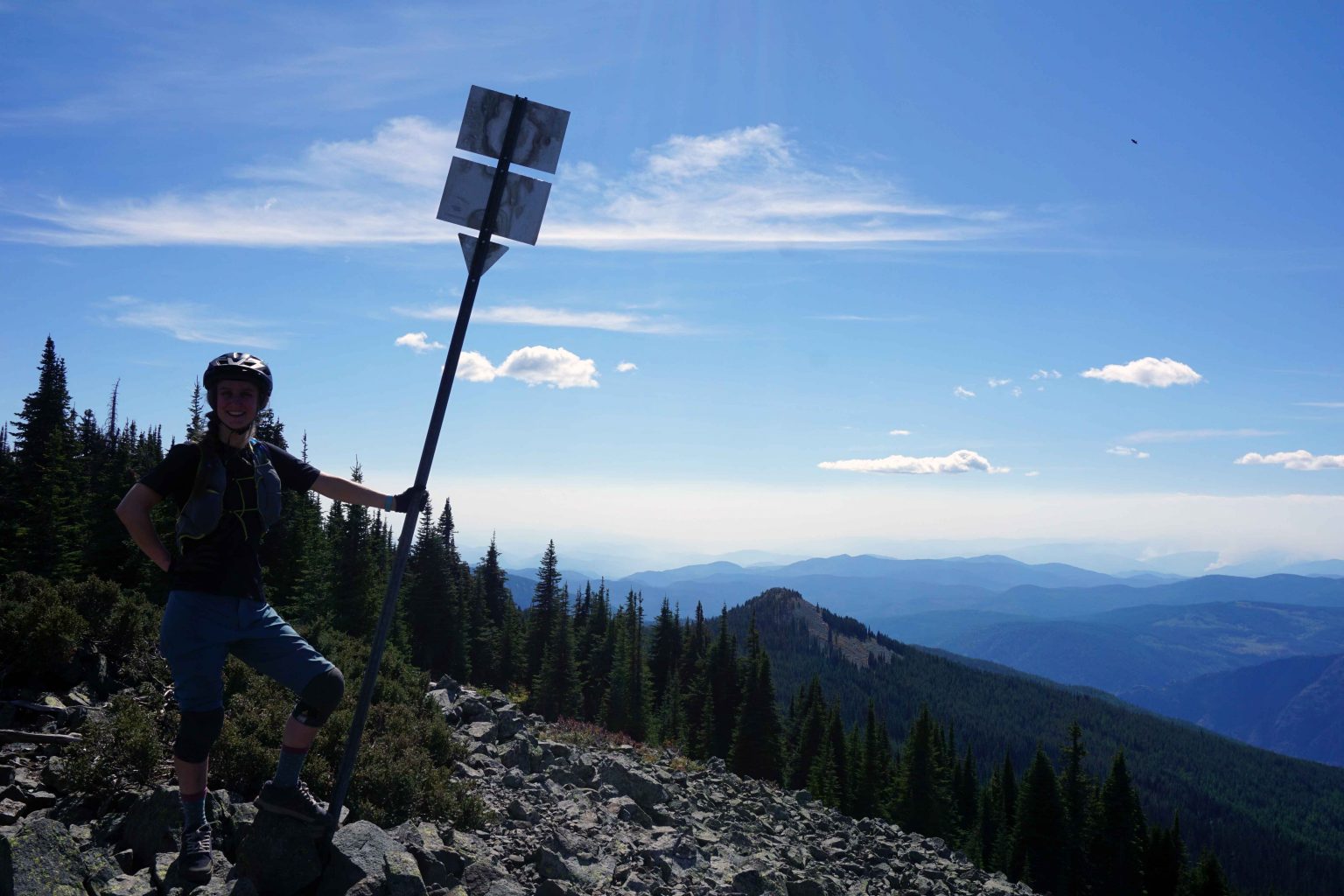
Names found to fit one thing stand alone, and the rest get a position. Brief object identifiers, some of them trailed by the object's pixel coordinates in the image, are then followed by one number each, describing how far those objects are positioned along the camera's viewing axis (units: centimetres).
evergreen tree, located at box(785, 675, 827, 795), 6769
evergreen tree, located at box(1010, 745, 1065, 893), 6097
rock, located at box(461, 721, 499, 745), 1291
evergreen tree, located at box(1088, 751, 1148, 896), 5944
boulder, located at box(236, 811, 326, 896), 556
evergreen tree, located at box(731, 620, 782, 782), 5634
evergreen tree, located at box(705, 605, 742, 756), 6247
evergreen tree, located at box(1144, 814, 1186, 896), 5825
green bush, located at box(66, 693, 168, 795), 648
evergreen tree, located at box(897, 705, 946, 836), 6278
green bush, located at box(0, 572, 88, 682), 866
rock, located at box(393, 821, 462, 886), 655
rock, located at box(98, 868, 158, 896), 525
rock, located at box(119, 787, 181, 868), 586
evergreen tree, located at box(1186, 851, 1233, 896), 5466
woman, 499
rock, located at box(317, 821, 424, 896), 570
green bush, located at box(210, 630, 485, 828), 715
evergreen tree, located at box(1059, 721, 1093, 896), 6140
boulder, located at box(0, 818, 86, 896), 484
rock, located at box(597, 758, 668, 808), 1285
